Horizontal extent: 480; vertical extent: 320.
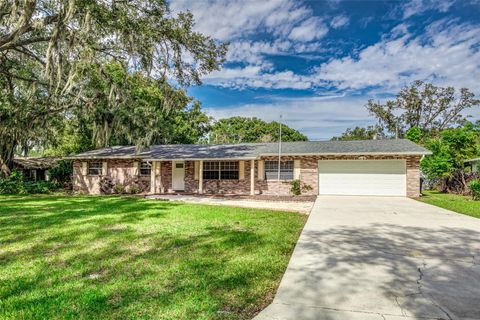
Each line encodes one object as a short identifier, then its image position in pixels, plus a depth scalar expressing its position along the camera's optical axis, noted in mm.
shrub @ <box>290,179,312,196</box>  14719
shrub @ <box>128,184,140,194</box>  16469
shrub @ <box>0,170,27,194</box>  16109
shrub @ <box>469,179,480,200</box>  12383
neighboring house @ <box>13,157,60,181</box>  22466
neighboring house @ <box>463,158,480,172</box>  16416
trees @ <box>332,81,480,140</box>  30656
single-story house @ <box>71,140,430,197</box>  14266
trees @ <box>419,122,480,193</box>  16234
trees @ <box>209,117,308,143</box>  42694
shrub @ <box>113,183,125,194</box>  16781
